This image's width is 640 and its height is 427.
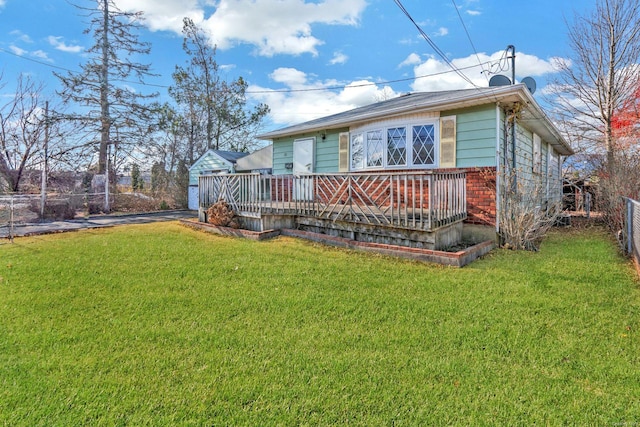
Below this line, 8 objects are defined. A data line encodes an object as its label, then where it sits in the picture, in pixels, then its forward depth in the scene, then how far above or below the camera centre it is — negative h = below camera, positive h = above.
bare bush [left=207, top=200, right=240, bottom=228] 7.93 -0.35
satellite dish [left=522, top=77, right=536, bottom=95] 9.27 +3.38
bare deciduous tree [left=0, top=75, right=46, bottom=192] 14.10 +3.16
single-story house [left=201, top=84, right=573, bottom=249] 5.88 +0.89
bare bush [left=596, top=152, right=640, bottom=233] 7.54 +0.29
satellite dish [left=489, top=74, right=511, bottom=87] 8.17 +3.05
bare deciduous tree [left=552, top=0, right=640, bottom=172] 12.68 +5.48
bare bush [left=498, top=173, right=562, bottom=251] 6.20 -0.26
